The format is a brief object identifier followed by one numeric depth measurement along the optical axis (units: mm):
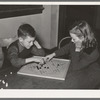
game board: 1154
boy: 1326
